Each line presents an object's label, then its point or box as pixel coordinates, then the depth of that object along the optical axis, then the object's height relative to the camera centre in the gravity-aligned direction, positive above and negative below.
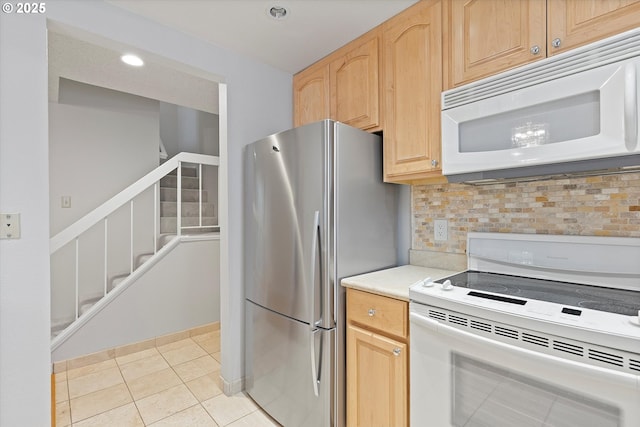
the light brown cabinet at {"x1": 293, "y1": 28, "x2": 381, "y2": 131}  1.83 +0.82
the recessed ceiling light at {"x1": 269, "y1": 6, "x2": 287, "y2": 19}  1.68 +1.09
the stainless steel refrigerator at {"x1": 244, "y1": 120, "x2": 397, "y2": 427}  1.58 -0.22
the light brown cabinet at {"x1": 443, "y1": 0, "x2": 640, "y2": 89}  1.10 +0.72
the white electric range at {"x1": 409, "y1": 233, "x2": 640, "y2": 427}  0.86 -0.41
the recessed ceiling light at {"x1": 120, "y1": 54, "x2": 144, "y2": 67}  2.14 +1.07
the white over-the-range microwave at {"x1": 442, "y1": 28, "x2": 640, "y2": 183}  1.03 +0.36
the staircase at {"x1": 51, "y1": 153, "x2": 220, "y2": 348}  2.58 -0.08
